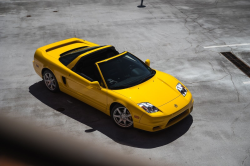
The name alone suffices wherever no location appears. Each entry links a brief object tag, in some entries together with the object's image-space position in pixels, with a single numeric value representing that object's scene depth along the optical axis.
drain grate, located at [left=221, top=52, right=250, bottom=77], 8.10
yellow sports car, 5.18
